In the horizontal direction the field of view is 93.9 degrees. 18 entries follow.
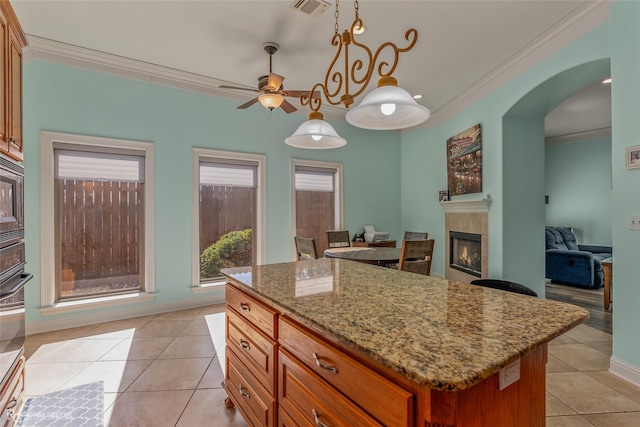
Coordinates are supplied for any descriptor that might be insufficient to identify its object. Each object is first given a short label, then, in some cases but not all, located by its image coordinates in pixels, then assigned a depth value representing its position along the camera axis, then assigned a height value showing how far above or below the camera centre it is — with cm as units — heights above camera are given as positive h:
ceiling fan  265 +112
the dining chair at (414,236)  418 -33
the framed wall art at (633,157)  209 +39
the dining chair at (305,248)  331 -40
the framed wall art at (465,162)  400 +73
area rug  176 -122
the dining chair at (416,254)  282 -40
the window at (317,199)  475 +24
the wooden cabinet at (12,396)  149 -99
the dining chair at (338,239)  449 -39
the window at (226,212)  400 +3
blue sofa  465 -80
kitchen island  68 -36
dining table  304 -46
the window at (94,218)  311 -5
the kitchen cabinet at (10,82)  162 +77
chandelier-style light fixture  164 +63
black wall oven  152 -30
